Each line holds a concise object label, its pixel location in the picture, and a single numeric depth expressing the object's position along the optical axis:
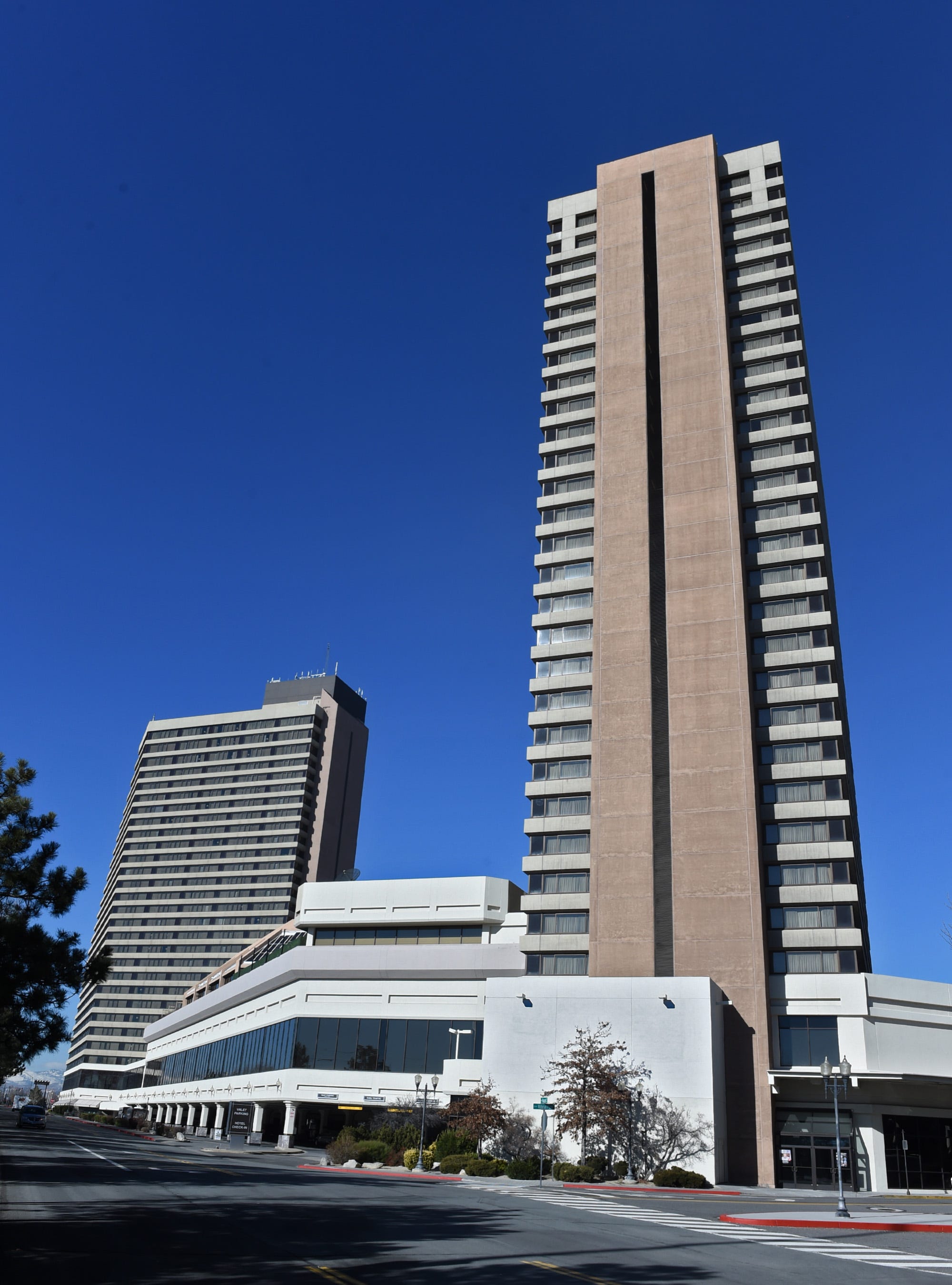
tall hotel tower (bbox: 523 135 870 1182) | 55.25
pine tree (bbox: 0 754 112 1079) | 23.42
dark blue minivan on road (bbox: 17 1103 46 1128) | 76.69
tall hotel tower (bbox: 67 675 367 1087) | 161.25
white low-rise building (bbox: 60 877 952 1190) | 50.62
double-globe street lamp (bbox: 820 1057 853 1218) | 30.16
